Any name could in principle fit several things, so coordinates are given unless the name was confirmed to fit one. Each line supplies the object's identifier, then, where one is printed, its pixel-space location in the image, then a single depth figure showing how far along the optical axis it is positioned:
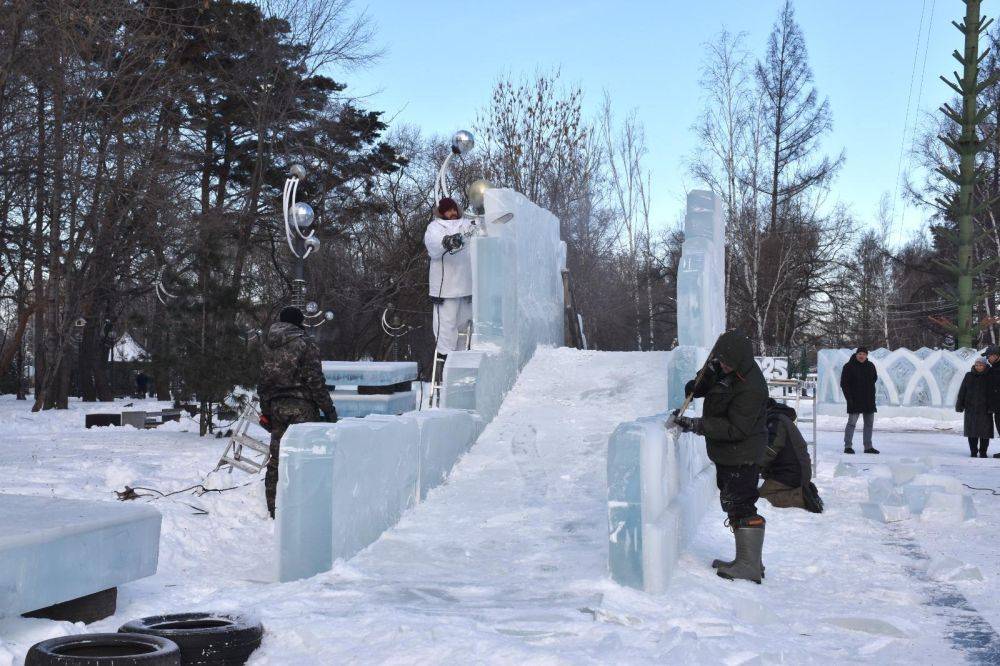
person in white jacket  11.25
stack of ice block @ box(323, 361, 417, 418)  14.93
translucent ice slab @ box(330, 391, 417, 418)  14.89
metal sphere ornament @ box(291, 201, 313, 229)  12.62
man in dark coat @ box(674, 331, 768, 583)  6.20
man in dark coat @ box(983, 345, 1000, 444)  14.91
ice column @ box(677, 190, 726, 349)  9.51
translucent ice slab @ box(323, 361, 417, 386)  15.03
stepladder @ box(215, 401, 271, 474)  9.63
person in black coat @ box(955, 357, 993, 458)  14.74
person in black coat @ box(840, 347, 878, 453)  15.12
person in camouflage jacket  7.85
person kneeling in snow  9.04
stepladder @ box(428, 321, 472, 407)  10.76
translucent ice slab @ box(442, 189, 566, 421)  9.55
